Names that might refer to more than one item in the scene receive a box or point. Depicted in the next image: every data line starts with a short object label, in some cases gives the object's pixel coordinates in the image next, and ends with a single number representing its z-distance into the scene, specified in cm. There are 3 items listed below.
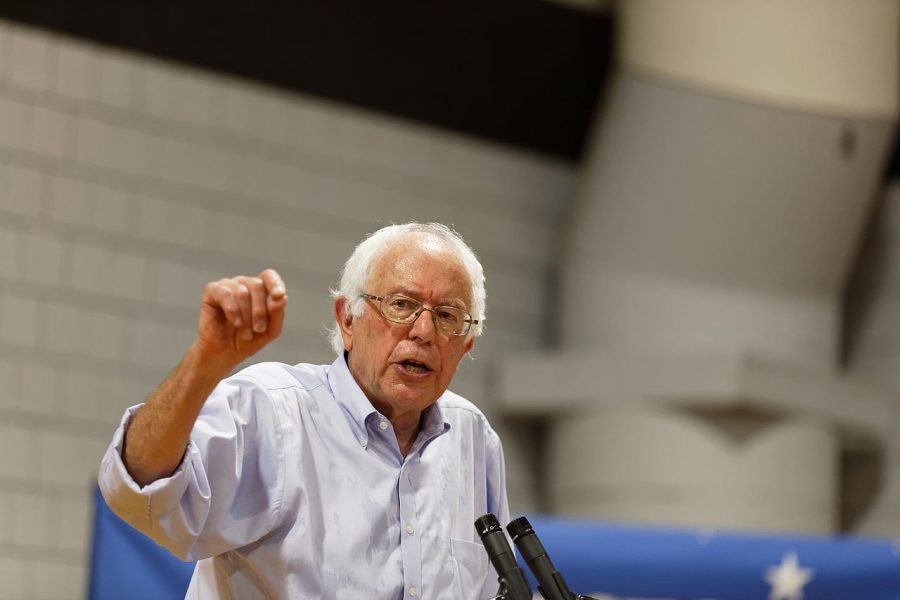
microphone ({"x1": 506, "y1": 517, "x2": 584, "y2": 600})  426
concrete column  1330
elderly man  411
